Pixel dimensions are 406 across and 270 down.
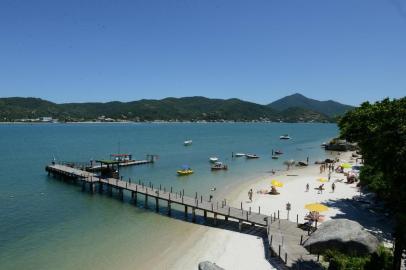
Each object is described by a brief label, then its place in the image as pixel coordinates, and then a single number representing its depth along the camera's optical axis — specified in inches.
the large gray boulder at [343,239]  809.5
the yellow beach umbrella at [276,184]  1626.5
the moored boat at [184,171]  2361.2
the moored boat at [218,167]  2609.7
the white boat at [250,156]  3447.3
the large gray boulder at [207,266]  709.9
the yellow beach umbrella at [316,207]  1093.4
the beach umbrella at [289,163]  2869.1
